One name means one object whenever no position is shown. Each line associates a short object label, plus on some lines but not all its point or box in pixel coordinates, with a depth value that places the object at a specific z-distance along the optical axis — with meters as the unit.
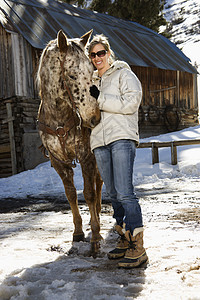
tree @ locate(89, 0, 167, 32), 24.00
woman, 3.02
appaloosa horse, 3.31
